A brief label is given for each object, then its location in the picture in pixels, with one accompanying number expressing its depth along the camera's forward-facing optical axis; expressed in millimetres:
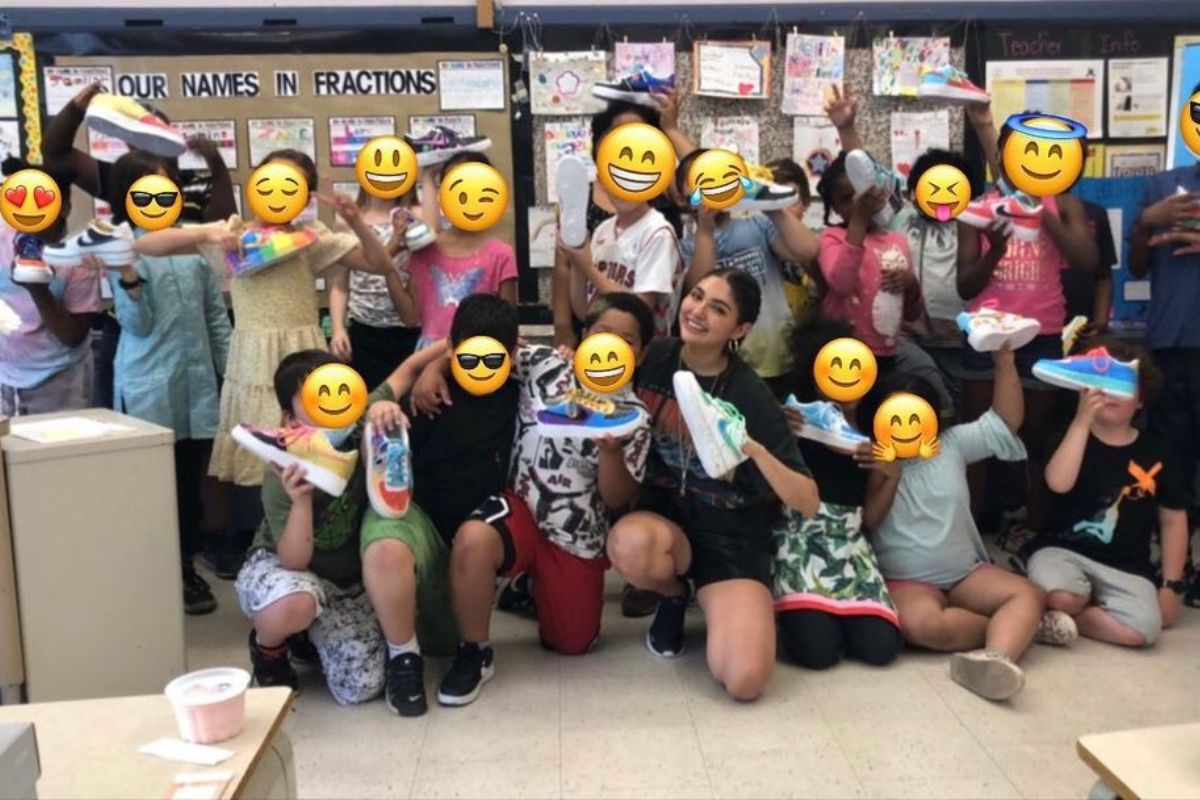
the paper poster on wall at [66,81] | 3307
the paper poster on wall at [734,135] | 3465
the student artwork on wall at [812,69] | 3422
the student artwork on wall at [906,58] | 3434
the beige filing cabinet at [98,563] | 2051
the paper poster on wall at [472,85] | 3383
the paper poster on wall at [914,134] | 3486
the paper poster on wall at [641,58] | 3383
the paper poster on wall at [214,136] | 3352
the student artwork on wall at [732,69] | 3408
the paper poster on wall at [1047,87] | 3477
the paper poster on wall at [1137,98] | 3500
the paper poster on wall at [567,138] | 3416
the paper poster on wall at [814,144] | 3463
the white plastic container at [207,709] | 1188
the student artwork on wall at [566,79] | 3379
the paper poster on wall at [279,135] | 3385
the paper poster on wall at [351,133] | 3398
